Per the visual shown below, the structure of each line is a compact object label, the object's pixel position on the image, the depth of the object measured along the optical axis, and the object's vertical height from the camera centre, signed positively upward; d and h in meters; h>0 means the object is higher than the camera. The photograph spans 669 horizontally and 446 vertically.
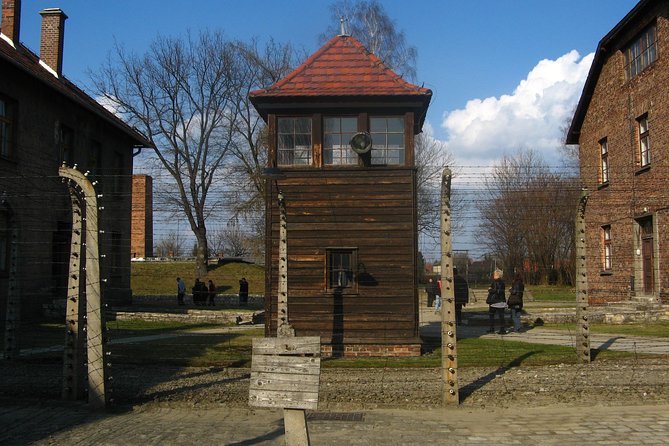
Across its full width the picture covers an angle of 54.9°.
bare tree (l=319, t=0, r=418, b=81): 32.06 +11.98
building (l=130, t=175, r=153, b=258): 41.16 +3.66
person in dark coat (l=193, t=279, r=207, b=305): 29.78 -0.72
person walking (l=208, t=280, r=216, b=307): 29.52 -0.99
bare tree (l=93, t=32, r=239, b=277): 39.81 +9.85
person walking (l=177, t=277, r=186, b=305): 30.44 -0.84
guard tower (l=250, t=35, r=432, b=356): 13.48 +1.35
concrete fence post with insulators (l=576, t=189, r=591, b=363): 10.80 +0.04
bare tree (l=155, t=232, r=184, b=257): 54.42 +2.57
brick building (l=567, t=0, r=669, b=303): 21.19 +4.49
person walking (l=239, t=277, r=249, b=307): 30.00 -0.89
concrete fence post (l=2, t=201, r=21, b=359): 11.41 -0.48
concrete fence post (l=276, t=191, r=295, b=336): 11.40 -0.02
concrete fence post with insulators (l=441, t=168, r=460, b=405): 8.72 -0.51
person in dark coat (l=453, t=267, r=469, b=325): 18.87 -0.54
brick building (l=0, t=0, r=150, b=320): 19.72 +4.71
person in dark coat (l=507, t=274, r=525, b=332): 17.33 -0.72
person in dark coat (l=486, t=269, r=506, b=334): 17.11 -0.66
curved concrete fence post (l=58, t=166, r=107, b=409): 8.39 -0.27
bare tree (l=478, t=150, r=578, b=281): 38.00 +2.35
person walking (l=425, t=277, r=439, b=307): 27.52 -0.72
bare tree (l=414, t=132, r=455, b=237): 26.00 +4.37
